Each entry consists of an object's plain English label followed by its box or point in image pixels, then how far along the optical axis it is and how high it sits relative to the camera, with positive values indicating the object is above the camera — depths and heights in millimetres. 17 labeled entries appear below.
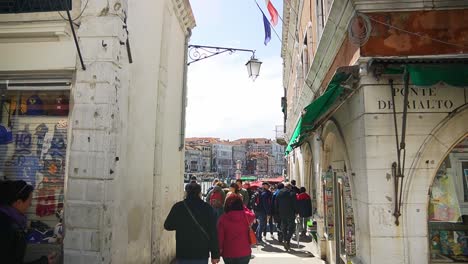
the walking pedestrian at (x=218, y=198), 8022 -668
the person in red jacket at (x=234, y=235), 4961 -934
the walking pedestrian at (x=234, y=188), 8352 -434
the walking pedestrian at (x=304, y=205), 10570 -1047
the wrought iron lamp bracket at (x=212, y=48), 9945 +3480
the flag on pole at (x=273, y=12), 9352 +4252
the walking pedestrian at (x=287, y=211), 10016 -1173
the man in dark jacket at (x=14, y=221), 2857 -462
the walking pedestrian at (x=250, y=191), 12329 -796
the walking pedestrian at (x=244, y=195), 10162 -723
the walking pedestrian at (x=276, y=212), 10961 -1324
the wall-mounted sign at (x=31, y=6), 5250 +2454
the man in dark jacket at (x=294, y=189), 11131 -596
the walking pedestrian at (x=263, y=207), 11352 -1194
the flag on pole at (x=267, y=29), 10168 +4153
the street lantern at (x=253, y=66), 10711 +3195
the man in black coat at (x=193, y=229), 4539 -771
